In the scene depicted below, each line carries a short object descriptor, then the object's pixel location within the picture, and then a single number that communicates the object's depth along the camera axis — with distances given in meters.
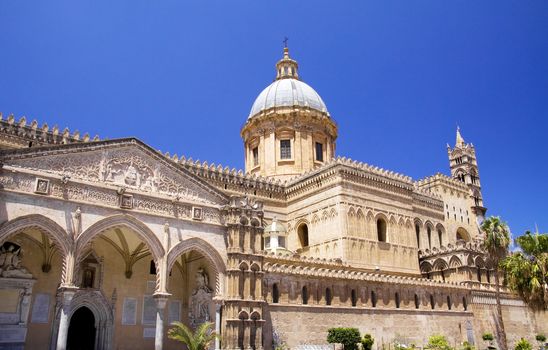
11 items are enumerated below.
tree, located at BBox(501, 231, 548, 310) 28.18
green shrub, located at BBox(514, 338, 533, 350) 31.02
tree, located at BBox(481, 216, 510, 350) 33.47
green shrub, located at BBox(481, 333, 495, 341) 34.50
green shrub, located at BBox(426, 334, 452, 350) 28.22
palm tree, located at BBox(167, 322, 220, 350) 20.34
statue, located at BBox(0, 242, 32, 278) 21.73
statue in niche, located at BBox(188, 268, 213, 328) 25.07
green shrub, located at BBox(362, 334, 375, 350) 26.54
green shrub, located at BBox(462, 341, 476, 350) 29.36
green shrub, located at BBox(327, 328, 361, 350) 26.17
